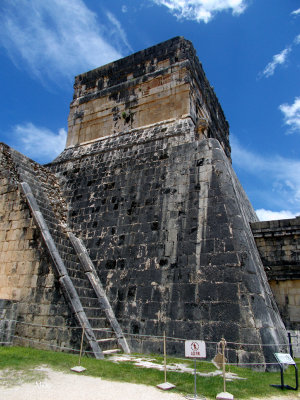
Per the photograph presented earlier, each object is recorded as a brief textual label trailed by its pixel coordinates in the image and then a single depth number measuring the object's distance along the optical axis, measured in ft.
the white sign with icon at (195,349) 14.60
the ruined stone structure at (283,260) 32.07
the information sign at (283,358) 16.40
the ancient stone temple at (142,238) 23.49
